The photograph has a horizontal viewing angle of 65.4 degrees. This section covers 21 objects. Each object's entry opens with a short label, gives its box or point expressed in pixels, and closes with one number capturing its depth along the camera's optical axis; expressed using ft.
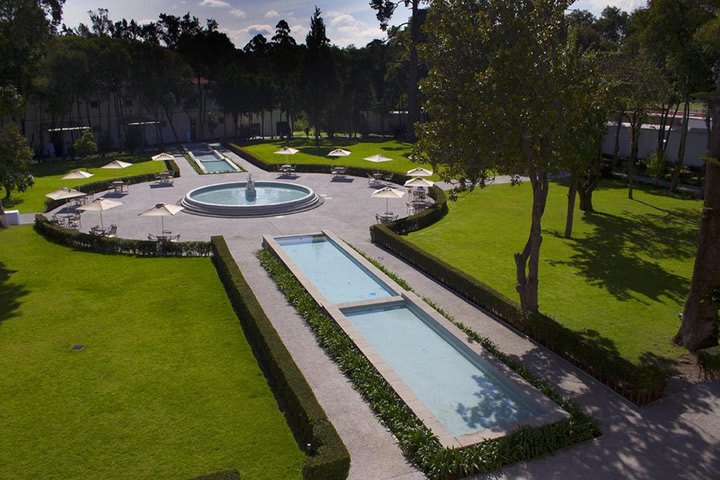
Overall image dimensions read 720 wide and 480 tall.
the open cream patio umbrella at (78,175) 117.61
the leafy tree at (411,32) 207.10
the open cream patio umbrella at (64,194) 101.71
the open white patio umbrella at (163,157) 153.86
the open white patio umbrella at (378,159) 137.10
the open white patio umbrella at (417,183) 106.04
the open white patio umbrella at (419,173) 113.29
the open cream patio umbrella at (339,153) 155.63
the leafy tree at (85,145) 185.98
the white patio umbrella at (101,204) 88.65
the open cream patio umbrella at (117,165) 134.71
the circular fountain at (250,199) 106.83
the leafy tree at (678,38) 101.81
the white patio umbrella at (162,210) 86.47
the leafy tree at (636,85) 90.79
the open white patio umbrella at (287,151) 157.73
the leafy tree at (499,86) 47.98
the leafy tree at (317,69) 210.71
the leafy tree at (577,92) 49.52
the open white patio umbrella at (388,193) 97.66
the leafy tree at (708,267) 50.70
